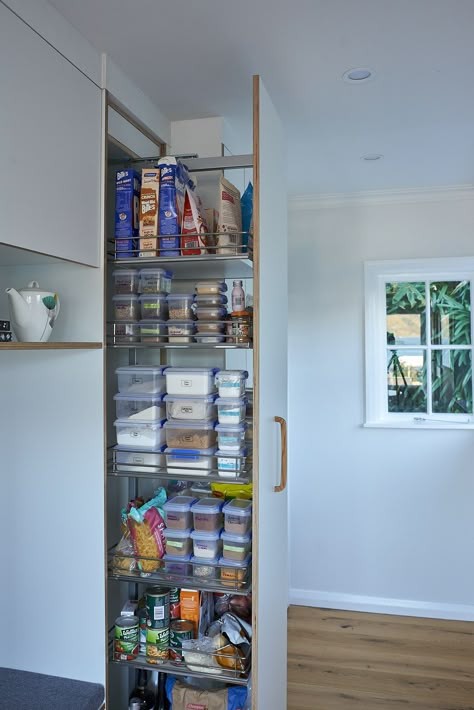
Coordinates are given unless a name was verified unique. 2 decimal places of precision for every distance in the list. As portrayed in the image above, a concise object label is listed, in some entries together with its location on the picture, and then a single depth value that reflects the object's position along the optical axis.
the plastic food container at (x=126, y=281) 1.90
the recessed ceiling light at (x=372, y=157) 2.63
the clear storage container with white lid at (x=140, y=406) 1.82
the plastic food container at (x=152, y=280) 1.88
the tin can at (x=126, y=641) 1.81
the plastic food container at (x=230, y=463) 1.73
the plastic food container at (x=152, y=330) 1.86
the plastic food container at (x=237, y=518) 1.75
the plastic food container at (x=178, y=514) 1.82
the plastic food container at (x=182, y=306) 1.88
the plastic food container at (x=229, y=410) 1.76
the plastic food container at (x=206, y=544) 1.78
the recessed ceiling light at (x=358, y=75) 1.83
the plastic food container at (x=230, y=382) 1.78
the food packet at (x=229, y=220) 1.75
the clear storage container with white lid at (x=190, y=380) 1.78
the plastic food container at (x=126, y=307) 1.89
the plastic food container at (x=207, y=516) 1.79
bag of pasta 1.83
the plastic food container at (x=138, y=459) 1.81
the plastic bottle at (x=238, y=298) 1.82
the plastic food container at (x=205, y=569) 1.77
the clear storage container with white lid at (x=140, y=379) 1.85
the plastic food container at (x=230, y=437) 1.75
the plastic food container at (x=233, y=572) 1.72
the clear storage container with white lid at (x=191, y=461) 1.77
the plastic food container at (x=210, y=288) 1.86
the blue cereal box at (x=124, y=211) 1.82
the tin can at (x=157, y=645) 1.81
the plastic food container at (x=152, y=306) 1.88
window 3.30
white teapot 1.48
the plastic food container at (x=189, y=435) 1.78
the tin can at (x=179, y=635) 1.80
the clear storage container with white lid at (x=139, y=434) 1.81
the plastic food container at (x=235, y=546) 1.75
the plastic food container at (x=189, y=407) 1.78
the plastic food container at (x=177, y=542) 1.81
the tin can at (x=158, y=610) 1.83
